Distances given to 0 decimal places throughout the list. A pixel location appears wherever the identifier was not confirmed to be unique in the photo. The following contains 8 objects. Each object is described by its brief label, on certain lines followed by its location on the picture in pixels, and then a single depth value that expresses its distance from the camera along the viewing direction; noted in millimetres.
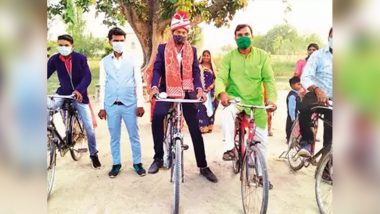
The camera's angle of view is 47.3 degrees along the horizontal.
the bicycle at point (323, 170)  2150
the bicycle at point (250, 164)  2102
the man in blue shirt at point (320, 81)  2141
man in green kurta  2223
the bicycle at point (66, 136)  2230
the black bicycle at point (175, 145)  2158
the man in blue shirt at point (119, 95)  2230
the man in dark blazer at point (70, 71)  2223
